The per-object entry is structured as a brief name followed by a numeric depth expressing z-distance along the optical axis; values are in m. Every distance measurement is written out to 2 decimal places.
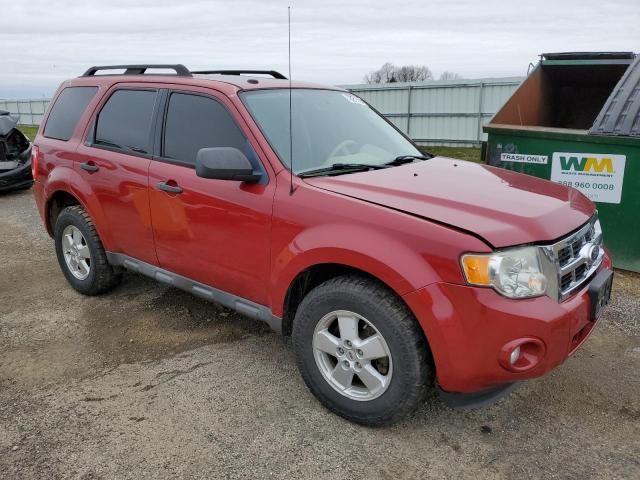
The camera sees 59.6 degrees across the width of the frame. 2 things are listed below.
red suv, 2.50
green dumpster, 5.12
